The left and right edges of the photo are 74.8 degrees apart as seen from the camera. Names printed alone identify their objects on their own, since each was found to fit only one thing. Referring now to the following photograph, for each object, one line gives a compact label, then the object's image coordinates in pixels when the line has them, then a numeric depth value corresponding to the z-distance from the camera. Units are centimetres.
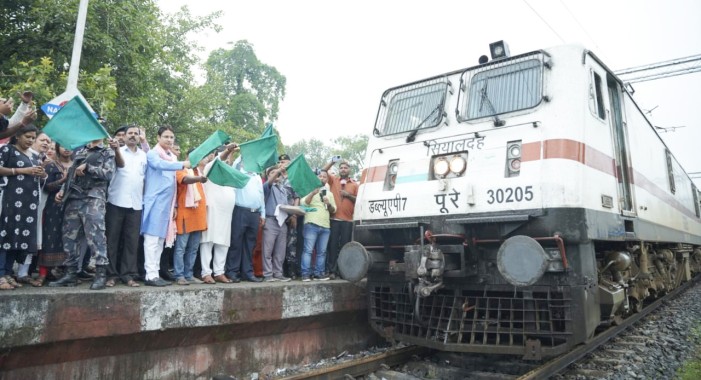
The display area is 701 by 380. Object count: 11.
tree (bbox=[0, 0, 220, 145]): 949
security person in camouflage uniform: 428
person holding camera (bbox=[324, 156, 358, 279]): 707
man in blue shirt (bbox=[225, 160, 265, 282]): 576
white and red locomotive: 414
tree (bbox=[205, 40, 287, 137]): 2808
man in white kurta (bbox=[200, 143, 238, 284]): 535
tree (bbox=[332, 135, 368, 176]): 5012
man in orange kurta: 509
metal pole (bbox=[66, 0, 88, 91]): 797
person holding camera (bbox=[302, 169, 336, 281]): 639
